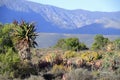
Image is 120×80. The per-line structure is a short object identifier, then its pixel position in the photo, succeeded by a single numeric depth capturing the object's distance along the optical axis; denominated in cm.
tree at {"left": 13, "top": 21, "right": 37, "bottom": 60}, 5681
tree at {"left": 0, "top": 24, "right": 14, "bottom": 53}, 6115
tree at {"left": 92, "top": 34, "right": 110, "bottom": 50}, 11418
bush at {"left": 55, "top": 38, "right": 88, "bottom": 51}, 9869
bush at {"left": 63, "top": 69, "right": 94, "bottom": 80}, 4654
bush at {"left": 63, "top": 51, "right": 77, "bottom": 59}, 7241
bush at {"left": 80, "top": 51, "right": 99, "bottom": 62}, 6604
